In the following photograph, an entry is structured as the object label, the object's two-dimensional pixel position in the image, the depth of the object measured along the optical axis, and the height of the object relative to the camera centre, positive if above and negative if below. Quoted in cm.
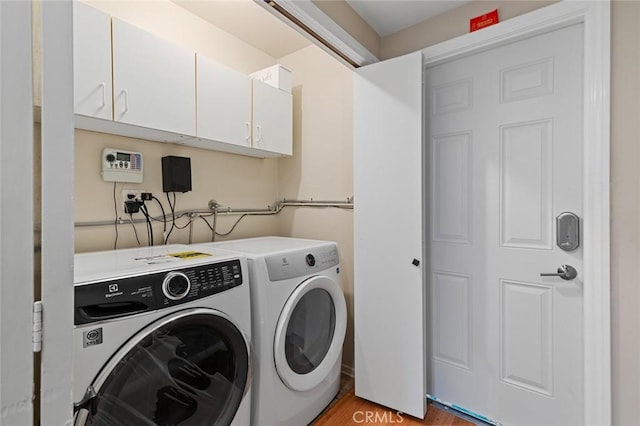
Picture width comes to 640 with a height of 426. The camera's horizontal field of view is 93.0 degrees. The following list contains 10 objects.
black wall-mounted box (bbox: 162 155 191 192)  176 +22
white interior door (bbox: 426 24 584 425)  143 -10
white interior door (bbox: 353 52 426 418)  166 -15
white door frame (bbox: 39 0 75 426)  45 +1
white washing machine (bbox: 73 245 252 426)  89 -44
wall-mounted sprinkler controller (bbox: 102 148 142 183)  155 +24
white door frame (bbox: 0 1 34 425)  42 +0
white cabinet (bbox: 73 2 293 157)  128 +61
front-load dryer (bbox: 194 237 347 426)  138 -60
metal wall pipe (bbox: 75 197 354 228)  161 +0
